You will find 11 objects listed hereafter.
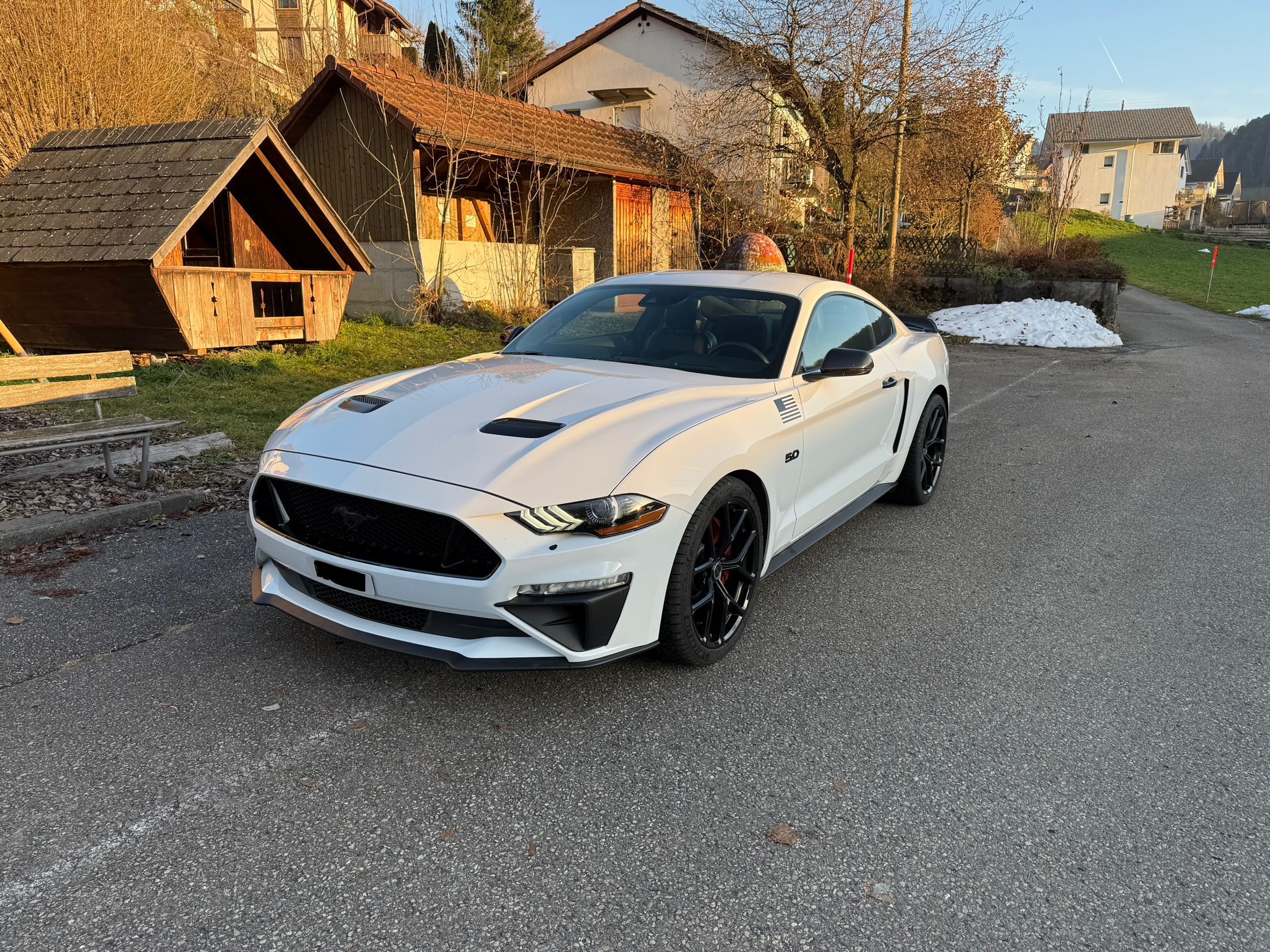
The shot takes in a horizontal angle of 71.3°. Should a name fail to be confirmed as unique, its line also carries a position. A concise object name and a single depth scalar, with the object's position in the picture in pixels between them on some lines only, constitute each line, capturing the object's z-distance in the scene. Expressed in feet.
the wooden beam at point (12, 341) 32.81
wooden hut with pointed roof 33.60
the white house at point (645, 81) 81.66
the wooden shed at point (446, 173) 52.29
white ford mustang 9.73
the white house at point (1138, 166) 266.16
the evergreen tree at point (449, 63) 58.54
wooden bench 17.37
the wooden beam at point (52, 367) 19.33
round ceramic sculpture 56.03
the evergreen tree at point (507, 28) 119.03
